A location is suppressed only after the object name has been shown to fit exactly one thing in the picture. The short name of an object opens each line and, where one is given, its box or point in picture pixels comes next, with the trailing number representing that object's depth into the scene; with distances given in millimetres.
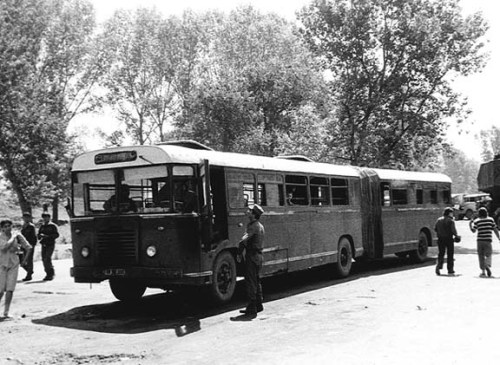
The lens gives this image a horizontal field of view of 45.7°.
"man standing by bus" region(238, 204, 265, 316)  10547
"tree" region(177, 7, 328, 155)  41406
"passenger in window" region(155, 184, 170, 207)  10523
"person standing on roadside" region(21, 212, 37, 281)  16297
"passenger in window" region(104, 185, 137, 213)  10883
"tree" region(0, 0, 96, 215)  30828
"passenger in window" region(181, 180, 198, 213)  10531
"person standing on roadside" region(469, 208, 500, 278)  14891
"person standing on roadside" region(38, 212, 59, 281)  16469
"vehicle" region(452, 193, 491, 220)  51594
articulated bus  10469
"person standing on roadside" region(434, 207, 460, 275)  15727
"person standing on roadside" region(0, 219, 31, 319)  10539
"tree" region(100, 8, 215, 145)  51406
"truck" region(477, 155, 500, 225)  34938
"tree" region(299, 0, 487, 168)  29797
